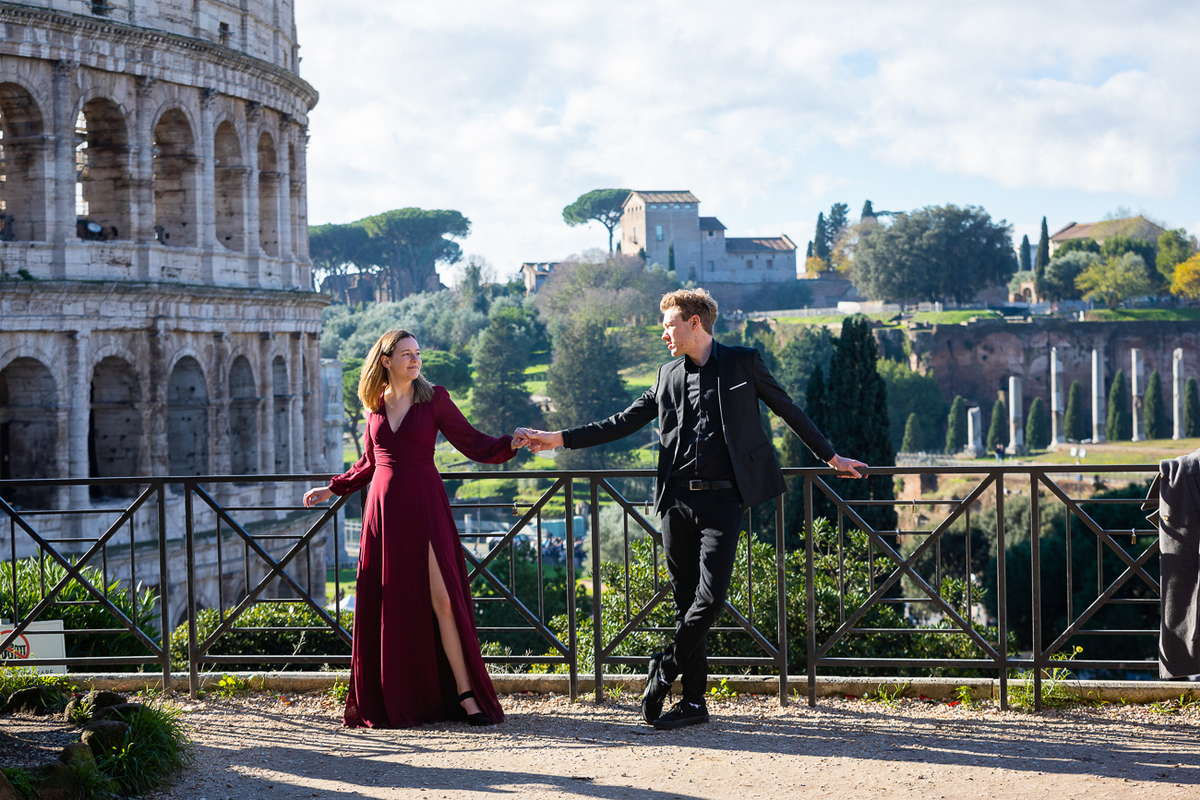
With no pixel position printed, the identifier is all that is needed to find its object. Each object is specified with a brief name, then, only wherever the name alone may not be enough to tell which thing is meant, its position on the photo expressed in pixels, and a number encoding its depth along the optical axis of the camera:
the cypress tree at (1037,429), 76.00
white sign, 7.90
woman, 6.52
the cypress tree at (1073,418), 74.88
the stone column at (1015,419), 74.00
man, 6.27
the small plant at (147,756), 5.72
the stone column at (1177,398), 72.00
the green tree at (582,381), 77.75
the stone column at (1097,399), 74.69
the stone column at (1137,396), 73.06
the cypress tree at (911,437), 72.50
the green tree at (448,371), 80.44
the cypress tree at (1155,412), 72.88
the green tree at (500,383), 76.88
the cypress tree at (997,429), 74.44
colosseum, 24.62
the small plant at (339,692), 7.29
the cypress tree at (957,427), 73.88
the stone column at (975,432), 71.06
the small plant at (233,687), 7.54
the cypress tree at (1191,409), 70.59
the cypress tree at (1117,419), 72.62
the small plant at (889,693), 7.08
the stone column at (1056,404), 74.69
